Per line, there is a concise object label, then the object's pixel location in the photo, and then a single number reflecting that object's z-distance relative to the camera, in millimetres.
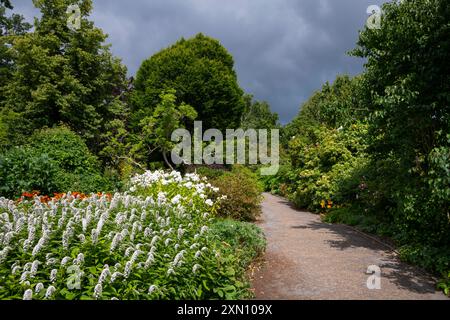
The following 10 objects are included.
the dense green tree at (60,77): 13625
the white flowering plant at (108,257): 3205
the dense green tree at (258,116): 31609
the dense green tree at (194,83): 17766
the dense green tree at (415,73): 5895
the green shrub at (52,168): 8336
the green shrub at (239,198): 9953
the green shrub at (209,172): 14461
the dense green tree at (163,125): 15500
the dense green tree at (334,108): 7627
